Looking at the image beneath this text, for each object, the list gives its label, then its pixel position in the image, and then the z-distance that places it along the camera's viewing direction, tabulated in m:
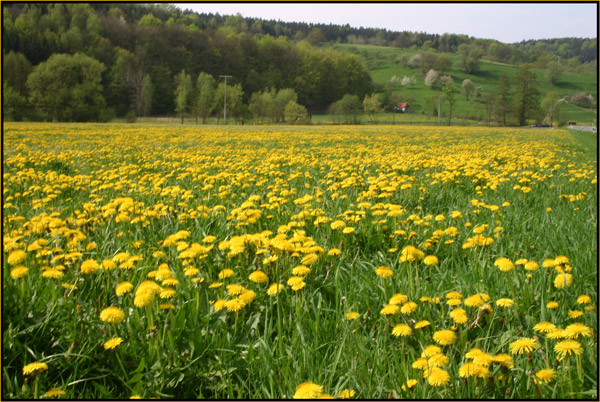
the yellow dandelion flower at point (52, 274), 2.03
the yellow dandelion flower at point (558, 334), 1.47
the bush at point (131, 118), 56.55
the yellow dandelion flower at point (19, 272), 1.90
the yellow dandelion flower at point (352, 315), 1.82
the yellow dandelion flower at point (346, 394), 1.31
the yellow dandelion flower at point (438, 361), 1.38
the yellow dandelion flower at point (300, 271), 2.02
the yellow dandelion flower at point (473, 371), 1.33
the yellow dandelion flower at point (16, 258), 2.08
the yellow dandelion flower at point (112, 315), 1.63
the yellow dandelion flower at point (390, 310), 1.69
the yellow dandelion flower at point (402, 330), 1.60
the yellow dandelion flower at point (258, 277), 2.03
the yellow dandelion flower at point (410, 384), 1.34
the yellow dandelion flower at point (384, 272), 2.07
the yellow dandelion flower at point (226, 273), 2.11
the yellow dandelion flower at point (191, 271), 2.06
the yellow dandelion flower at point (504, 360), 1.36
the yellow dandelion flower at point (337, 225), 2.90
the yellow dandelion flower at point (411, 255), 2.27
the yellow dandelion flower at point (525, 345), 1.46
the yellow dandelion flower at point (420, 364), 1.42
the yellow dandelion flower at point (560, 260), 2.08
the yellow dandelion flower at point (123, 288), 1.87
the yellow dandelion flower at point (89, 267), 2.08
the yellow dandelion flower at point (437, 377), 1.31
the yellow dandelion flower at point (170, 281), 1.93
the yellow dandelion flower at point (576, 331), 1.48
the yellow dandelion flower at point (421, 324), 1.67
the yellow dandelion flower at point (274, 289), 1.91
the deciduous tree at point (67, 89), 53.84
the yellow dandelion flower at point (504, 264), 2.10
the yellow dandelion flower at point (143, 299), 1.69
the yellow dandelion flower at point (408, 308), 1.71
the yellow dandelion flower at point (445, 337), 1.54
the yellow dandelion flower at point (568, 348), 1.40
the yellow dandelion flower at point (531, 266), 2.16
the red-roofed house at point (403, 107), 106.50
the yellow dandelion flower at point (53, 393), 1.33
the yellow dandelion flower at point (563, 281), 2.02
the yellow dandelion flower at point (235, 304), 1.74
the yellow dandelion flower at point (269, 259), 2.25
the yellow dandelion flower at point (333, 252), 2.50
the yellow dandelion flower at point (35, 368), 1.41
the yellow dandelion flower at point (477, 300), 1.79
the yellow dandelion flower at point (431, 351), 1.47
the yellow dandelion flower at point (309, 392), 1.25
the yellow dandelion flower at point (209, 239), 2.61
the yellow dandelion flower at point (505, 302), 1.77
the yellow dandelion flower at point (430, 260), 2.27
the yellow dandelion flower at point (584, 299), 1.88
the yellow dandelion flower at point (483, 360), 1.34
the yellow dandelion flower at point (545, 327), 1.56
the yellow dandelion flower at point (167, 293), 1.82
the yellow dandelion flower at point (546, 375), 1.37
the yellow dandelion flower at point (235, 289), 1.86
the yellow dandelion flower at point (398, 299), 1.79
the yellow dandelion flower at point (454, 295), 1.89
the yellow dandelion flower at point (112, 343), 1.54
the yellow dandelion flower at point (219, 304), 1.81
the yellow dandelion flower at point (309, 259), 2.20
